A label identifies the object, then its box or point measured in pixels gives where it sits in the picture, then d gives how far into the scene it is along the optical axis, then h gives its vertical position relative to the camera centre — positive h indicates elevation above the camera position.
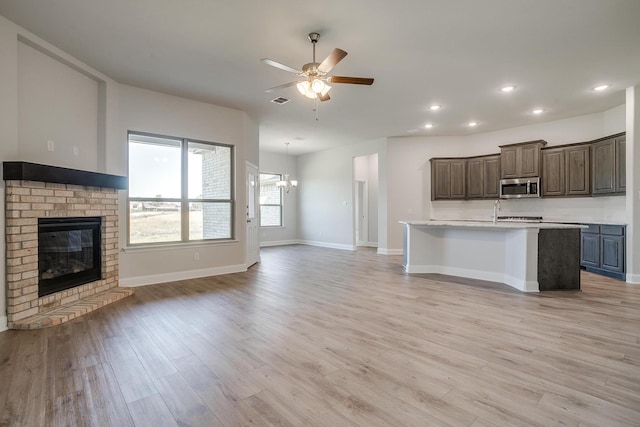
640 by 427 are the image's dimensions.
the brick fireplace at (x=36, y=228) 3.09 -0.15
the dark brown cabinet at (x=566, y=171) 5.93 +0.84
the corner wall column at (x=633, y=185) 4.77 +0.44
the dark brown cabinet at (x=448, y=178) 7.60 +0.88
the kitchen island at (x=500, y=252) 4.35 -0.61
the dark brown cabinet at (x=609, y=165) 5.20 +0.85
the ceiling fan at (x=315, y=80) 3.15 +1.42
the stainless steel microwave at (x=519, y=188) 6.46 +0.55
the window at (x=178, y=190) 4.91 +0.42
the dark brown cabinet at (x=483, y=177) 7.10 +0.86
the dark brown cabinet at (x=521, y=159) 6.45 +1.17
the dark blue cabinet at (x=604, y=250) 5.04 -0.63
